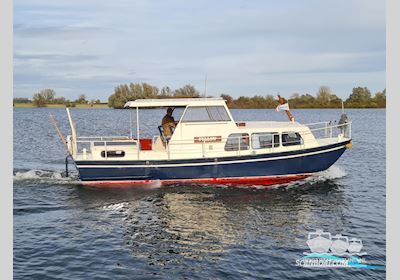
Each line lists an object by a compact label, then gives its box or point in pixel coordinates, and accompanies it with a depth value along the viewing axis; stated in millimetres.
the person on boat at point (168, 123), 21766
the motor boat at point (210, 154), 20641
